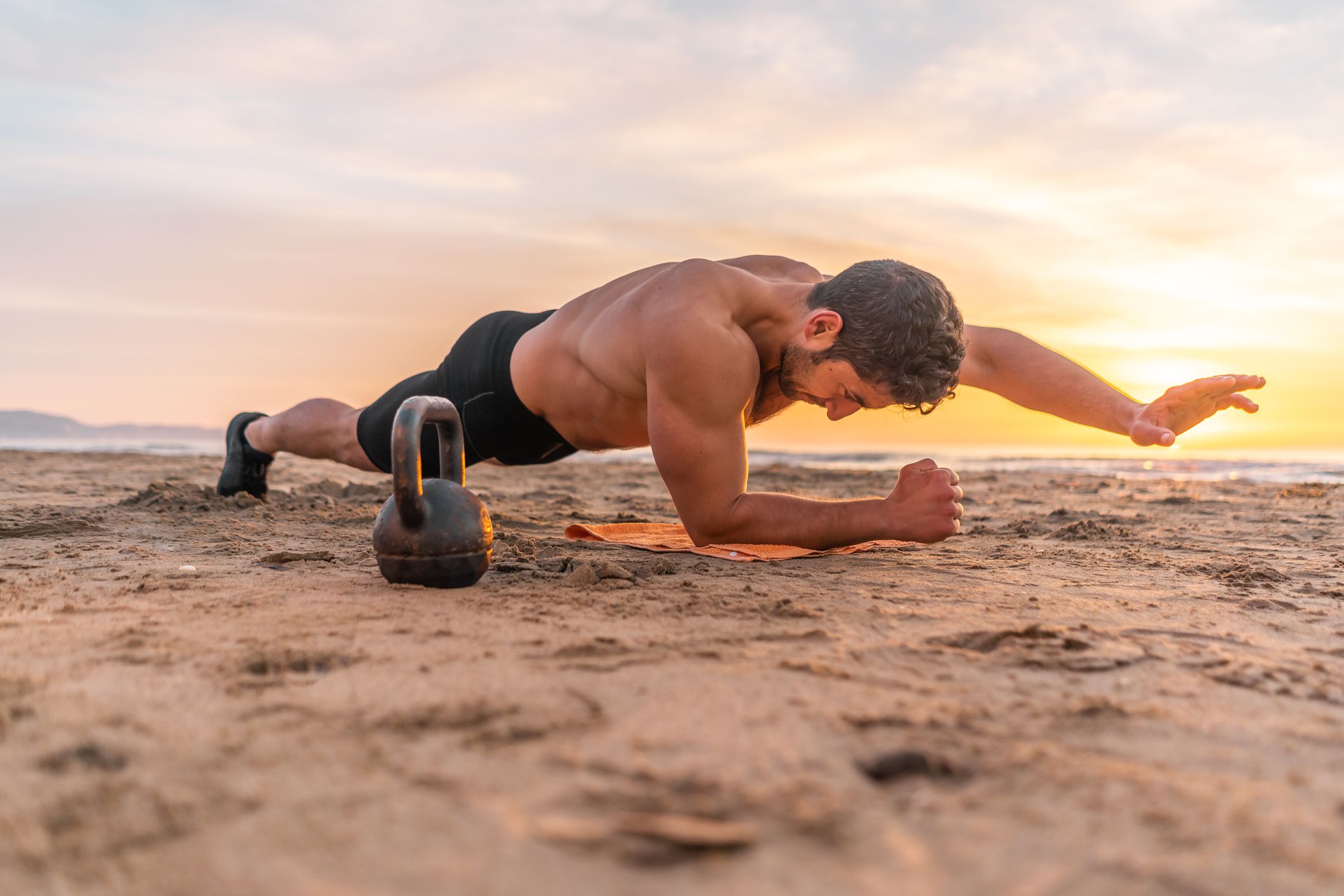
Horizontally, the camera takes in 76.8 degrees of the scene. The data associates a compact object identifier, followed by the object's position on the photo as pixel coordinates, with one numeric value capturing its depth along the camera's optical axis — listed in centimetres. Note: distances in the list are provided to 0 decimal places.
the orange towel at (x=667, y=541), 305
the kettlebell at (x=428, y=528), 229
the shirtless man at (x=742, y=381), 275
